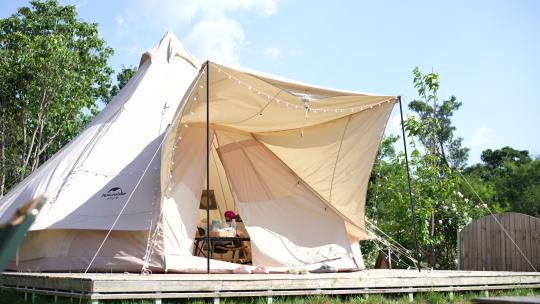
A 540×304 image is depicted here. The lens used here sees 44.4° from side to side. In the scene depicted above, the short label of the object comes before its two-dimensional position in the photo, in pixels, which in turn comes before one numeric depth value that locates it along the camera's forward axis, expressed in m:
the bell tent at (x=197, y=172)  7.02
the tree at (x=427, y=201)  10.41
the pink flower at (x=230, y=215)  8.55
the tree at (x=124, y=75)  21.72
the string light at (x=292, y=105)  6.69
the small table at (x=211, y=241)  7.60
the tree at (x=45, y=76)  15.67
